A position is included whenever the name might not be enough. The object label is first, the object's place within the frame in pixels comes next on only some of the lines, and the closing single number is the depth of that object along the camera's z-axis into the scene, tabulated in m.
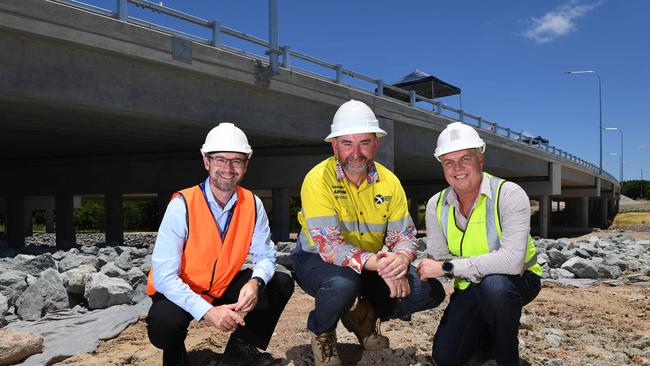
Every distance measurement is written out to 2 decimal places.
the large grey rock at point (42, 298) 5.16
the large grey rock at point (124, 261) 7.36
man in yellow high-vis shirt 3.13
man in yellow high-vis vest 3.06
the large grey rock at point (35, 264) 7.23
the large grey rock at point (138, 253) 9.09
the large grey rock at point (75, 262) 7.20
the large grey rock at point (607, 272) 8.36
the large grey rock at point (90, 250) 9.25
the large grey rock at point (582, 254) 9.91
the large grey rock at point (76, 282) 5.59
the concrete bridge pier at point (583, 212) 44.97
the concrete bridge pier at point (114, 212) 18.45
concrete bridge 8.07
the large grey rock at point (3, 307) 4.91
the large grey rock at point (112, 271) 6.53
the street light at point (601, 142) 41.33
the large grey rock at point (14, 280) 5.85
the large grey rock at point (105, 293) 5.39
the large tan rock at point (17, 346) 3.76
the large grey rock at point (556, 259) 9.16
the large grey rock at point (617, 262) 9.07
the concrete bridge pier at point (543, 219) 33.09
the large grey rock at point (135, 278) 6.38
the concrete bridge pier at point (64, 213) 20.92
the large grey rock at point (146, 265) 7.00
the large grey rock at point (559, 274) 8.25
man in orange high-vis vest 3.08
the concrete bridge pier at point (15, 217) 23.30
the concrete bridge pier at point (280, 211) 15.84
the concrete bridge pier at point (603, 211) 52.57
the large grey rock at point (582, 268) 8.22
